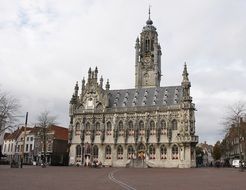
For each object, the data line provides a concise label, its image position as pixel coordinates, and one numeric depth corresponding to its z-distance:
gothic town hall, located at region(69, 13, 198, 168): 50.11
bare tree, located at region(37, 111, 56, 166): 53.70
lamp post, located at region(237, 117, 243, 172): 40.55
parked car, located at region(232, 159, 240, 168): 53.59
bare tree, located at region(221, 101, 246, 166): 40.88
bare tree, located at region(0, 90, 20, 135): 37.13
